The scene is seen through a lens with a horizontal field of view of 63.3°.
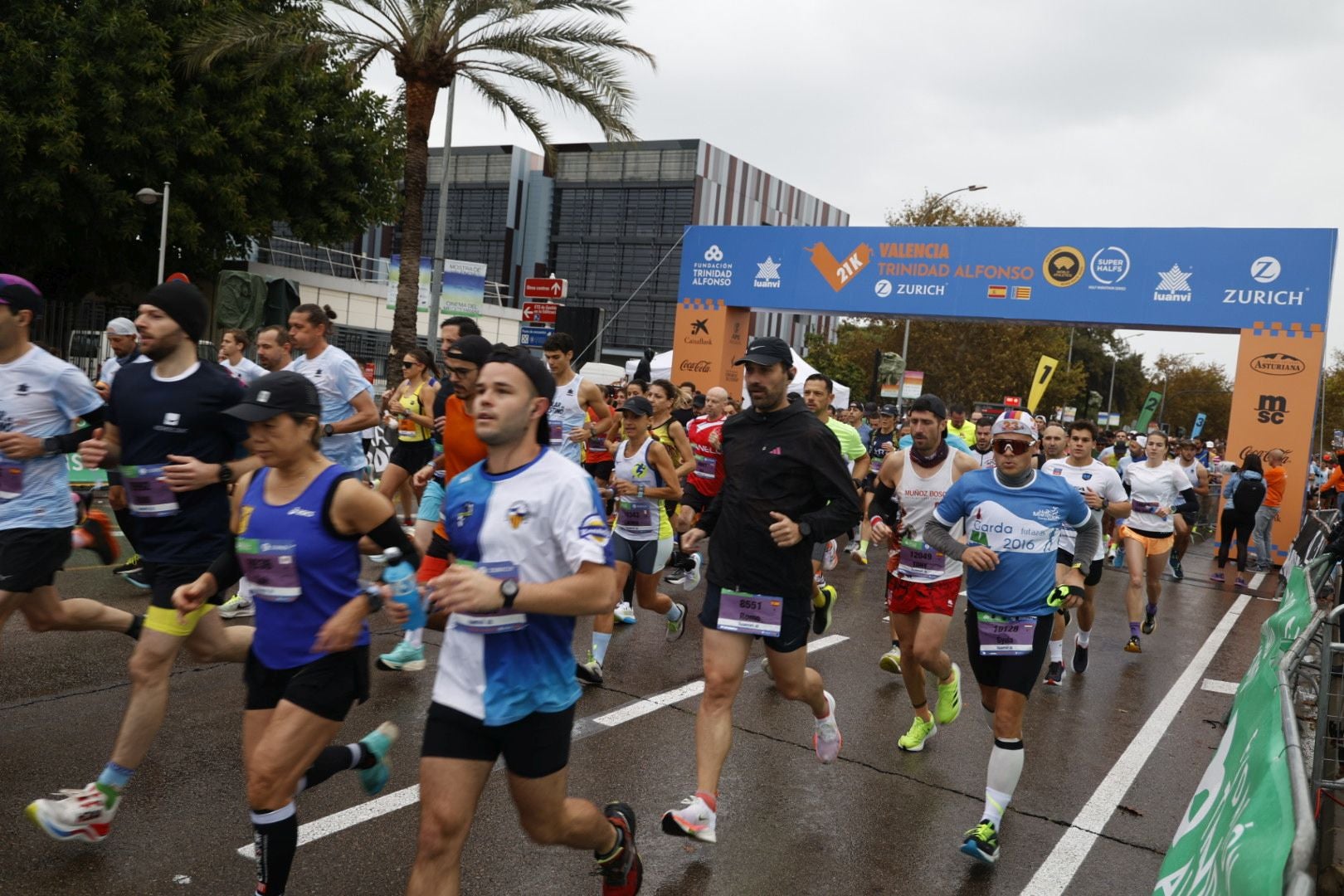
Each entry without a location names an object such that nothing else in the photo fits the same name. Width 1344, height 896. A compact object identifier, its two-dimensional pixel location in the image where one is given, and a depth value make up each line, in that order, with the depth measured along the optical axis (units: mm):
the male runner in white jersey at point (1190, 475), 13423
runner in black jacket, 4738
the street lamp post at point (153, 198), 20203
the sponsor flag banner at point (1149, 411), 33206
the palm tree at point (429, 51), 16562
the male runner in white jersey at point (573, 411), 7859
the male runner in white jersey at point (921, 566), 5992
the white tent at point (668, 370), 25172
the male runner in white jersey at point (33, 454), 4590
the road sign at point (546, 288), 17984
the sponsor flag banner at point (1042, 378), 27062
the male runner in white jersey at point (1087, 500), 7652
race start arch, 17984
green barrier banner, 2654
